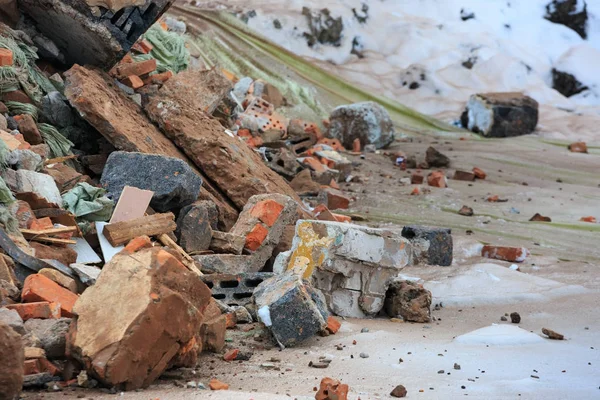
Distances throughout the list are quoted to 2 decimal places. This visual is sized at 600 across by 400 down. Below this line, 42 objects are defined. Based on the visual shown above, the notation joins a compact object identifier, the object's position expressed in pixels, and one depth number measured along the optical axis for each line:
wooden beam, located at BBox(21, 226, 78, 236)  9.83
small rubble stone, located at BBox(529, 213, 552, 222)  16.84
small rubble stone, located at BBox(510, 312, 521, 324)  10.26
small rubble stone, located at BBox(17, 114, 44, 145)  12.42
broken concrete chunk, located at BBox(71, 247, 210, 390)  6.36
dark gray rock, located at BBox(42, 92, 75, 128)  13.32
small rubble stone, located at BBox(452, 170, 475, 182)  20.20
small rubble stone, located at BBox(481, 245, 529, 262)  13.88
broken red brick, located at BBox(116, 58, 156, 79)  14.96
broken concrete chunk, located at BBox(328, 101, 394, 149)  23.22
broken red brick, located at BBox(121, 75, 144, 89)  14.86
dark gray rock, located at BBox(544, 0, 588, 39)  31.94
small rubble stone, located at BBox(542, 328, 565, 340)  9.20
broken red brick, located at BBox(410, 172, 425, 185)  19.62
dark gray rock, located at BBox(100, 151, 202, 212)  11.48
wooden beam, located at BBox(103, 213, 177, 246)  10.43
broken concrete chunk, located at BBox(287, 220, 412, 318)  10.06
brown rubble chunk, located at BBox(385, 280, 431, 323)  10.20
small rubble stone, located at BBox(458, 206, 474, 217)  16.89
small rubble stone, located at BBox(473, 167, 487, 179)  20.42
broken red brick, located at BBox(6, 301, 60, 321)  7.72
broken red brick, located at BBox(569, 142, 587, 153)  23.66
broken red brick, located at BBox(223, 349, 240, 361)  7.90
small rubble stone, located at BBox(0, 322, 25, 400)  5.81
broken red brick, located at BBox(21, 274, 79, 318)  8.27
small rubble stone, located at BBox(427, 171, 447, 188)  19.23
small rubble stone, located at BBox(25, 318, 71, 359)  6.93
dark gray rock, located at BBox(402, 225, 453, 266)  13.27
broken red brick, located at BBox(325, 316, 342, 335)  9.15
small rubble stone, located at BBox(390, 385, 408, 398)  6.77
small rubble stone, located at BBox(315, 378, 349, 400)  6.15
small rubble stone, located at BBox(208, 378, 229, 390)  6.68
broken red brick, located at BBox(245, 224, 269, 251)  11.52
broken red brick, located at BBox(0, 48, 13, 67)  12.82
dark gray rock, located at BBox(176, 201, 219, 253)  11.23
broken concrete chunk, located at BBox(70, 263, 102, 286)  9.28
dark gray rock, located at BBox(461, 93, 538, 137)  25.86
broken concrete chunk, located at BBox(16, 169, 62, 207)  10.66
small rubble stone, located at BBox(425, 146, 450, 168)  21.36
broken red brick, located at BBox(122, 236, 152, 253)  9.29
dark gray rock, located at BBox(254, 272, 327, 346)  8.45
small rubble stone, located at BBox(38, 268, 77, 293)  8.90
